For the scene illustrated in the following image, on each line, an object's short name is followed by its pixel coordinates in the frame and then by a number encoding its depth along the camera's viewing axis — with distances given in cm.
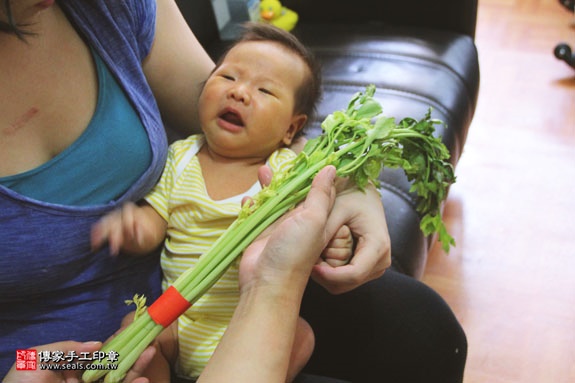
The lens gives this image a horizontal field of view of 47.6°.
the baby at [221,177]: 111
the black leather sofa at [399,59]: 160
